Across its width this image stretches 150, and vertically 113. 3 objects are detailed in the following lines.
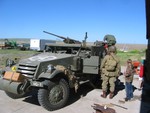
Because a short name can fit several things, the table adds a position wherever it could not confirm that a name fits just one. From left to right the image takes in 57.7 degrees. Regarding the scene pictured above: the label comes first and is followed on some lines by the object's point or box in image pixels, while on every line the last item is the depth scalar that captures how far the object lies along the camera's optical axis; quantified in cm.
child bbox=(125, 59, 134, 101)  412
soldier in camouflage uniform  428
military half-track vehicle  351
